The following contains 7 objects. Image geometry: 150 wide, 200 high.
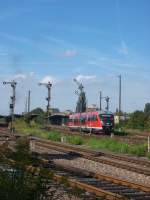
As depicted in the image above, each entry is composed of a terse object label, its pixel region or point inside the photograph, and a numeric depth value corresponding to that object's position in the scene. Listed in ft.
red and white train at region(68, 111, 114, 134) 200.90
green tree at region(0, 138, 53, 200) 28.37
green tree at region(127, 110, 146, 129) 284.47
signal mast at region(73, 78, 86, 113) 304.91
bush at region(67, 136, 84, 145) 140.85
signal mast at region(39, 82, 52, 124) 279.73
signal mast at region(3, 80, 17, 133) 244.30
